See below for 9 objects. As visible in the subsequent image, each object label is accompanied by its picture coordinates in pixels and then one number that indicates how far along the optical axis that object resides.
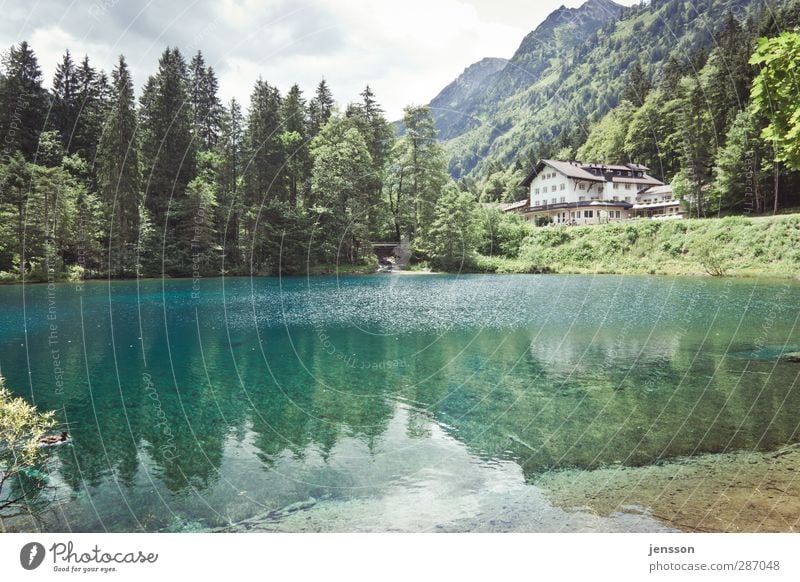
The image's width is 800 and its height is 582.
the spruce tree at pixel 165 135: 48.78
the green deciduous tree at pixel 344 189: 48.28
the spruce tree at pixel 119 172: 42.50
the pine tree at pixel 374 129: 53.84
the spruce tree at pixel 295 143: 52.56
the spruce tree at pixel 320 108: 56.97
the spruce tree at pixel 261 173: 48.75
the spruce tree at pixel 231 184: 49.06
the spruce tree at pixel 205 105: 55.16
